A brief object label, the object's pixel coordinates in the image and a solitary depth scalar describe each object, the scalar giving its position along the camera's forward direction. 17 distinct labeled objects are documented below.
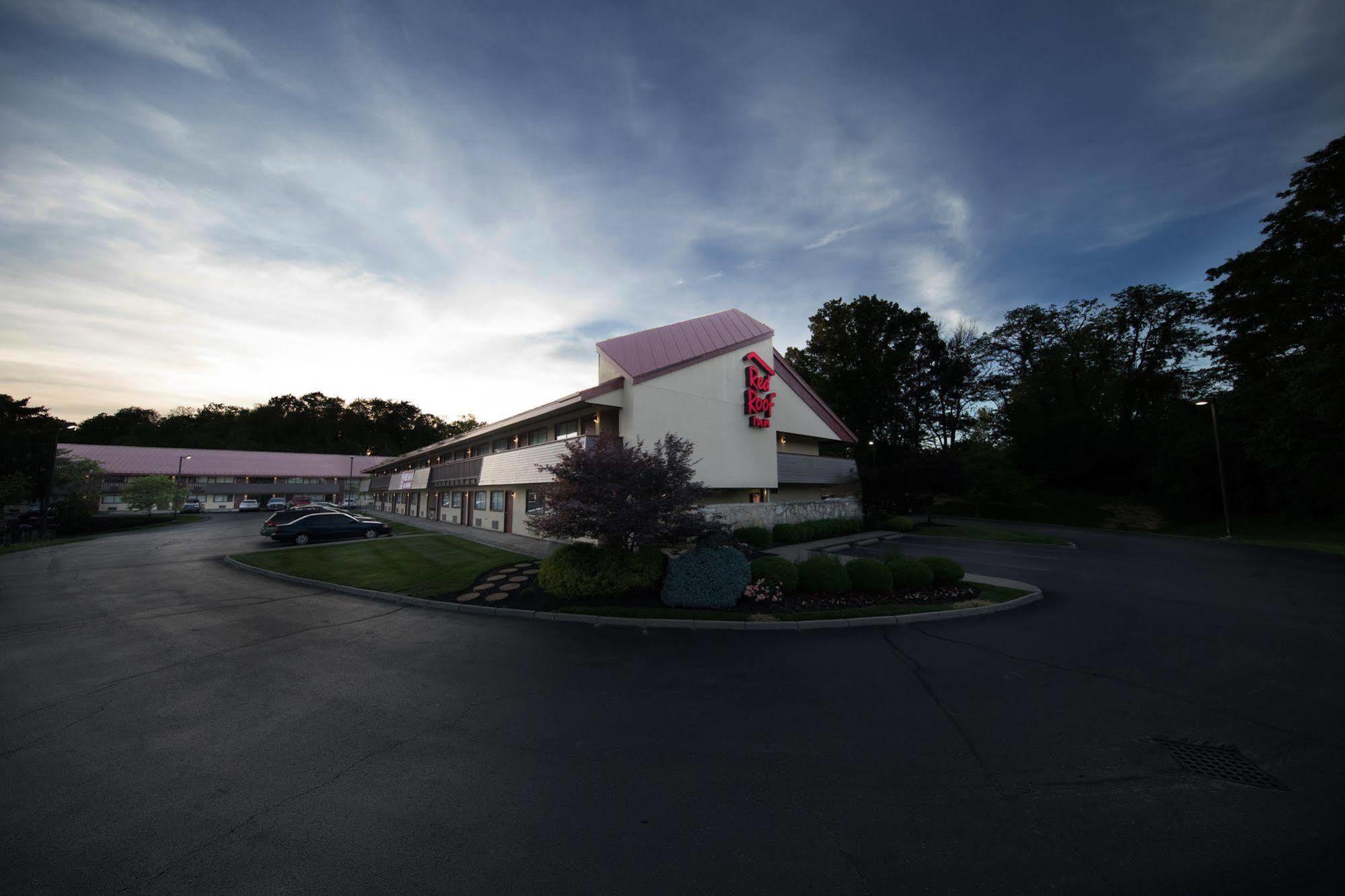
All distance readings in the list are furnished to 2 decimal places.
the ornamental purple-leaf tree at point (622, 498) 11.91
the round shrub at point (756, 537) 21.88
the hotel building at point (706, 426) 20.62
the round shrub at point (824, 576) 11.84
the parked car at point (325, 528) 23.48
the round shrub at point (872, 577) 12.07
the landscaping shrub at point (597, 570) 12.06
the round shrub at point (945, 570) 12.61
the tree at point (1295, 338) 23.20
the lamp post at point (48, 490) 29.16
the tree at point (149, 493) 40.66
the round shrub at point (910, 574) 12.29
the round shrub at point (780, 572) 11.81
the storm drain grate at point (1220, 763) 4.58
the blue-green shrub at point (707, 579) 11.20
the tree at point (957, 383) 46.62
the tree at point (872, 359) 42.50
